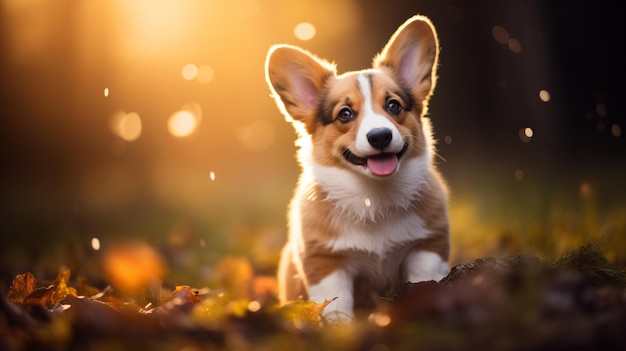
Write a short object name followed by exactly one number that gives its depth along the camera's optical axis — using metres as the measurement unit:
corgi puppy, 3.30
